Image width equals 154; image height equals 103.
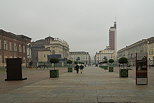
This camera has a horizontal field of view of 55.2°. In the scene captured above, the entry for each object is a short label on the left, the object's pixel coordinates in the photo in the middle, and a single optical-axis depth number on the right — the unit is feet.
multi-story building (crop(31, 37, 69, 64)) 232.25
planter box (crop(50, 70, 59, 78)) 52.26
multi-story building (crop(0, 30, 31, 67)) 116.50
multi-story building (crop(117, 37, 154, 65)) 198.45
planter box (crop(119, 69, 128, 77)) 50.76
